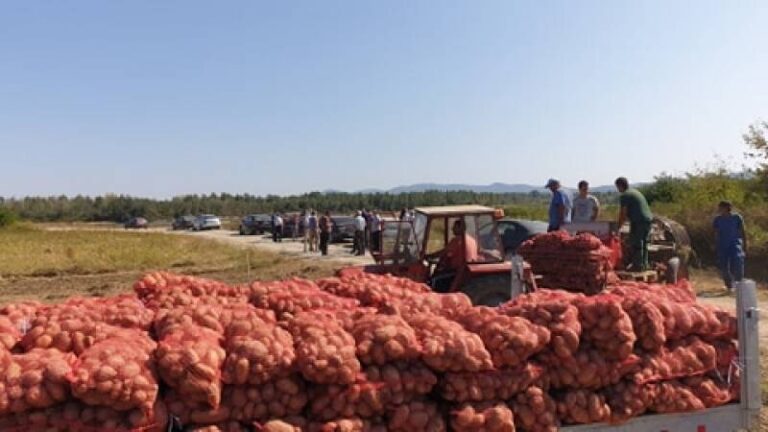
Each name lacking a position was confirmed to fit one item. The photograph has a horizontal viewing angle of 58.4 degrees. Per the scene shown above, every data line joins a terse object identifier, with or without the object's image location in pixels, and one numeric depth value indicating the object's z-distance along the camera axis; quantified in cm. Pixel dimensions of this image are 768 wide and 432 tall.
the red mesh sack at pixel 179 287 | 444
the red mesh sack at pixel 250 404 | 270
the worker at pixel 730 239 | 1279
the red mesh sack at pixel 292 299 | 385
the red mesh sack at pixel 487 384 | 302
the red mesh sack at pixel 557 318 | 316
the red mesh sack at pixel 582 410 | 314
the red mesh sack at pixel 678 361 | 328
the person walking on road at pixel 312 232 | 2982
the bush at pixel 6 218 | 6573
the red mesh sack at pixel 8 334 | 302
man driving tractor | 917
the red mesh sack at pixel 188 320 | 319
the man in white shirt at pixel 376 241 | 1083
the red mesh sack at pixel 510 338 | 307
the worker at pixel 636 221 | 987
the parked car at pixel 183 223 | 6656
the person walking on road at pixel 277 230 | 3828
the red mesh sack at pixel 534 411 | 305
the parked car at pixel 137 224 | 7748
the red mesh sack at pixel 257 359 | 278
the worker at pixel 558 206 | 1141
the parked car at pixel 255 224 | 4872
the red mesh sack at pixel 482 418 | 296
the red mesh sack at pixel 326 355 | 282
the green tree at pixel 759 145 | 2098
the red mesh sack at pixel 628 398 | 318
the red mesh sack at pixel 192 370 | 266
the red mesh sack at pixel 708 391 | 335
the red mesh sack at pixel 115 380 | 252
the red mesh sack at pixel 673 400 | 327
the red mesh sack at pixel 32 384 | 249
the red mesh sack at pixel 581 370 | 317
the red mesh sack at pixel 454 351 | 298
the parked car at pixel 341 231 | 3341
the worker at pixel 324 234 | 2689
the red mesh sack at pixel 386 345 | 298
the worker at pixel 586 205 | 1120
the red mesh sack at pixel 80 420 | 251
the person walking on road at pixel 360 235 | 2608
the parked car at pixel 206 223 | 6206
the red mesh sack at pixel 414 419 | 292
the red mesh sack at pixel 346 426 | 280
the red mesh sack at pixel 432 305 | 365
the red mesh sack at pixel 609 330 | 320
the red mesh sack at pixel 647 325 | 330
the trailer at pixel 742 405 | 328
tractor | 907
